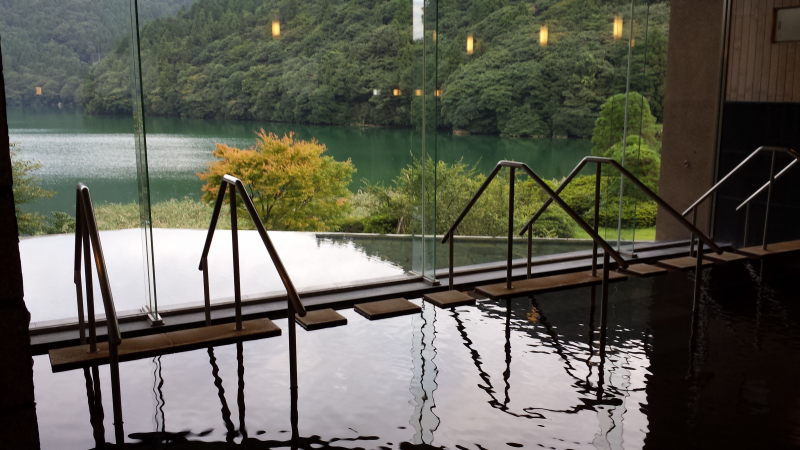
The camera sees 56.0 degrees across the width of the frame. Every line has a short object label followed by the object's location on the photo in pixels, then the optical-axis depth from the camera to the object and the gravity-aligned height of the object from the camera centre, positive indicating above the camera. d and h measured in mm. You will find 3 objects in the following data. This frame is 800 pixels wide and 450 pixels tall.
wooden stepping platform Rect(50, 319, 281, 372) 3973 -1237
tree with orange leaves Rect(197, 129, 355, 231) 5547 -455
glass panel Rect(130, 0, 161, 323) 5027 -614
